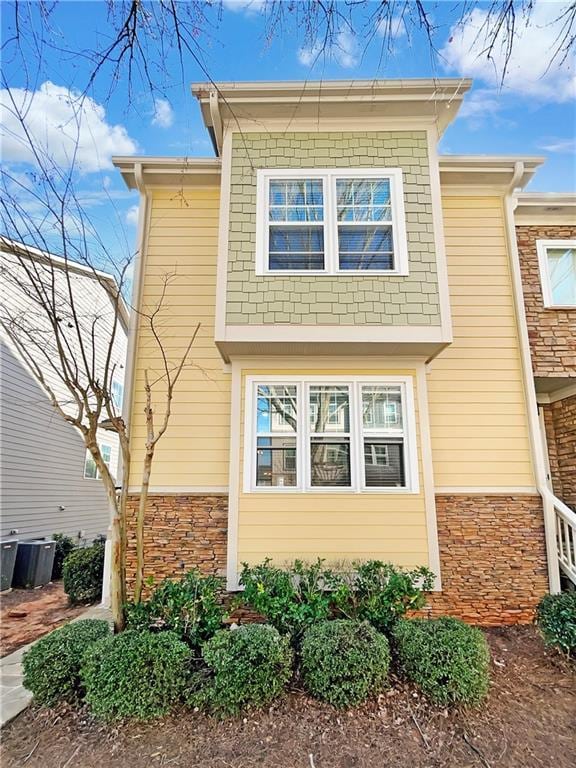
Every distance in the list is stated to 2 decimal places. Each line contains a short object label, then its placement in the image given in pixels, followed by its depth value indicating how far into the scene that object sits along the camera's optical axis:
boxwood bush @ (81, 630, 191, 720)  3.74
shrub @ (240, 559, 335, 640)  4.72
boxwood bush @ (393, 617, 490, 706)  3.97
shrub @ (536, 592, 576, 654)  4.75
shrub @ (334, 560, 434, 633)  4.88
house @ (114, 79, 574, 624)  5.96
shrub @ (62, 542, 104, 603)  7.26
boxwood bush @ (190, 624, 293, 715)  3.84
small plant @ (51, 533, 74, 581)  10.06
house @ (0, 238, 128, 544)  9.75
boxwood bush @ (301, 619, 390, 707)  3.95
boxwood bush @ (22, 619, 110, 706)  4.00
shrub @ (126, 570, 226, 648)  4.56
